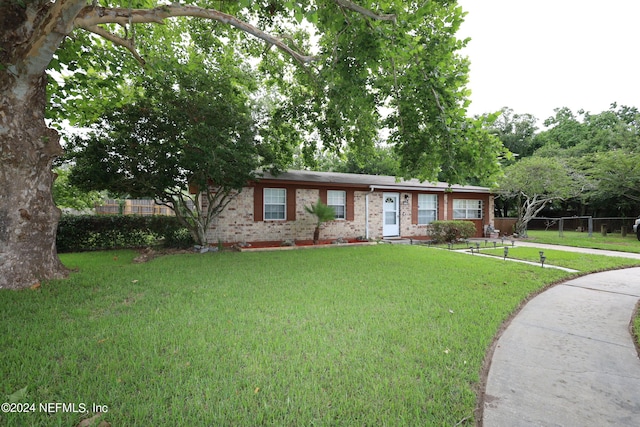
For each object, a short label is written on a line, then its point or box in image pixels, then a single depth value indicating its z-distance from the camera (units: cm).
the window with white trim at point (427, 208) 1484
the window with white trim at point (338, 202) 1288
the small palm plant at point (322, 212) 1098
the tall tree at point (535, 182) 1436
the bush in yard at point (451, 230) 1300
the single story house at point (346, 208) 1116
